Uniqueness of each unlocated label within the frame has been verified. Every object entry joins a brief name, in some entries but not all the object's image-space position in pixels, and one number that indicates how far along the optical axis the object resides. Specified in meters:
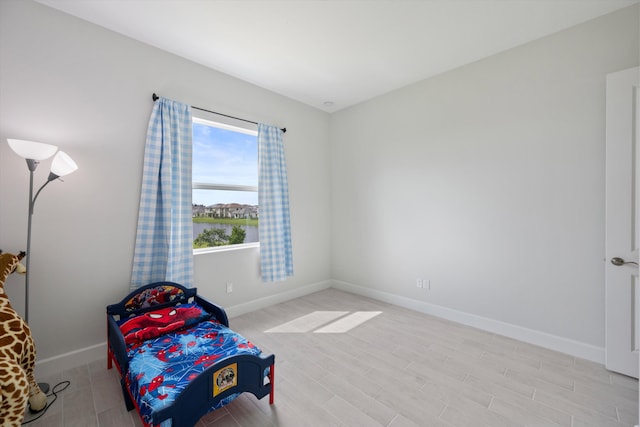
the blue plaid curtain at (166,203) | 2.52
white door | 2.03
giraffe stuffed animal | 1.31
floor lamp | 1.74
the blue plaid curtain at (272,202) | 3.44
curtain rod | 2.59
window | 3.10
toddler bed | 1.45
